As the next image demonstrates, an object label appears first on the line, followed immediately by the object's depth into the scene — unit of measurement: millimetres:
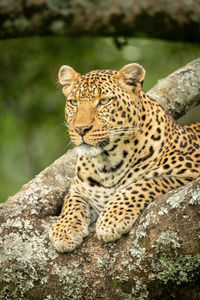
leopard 14076
